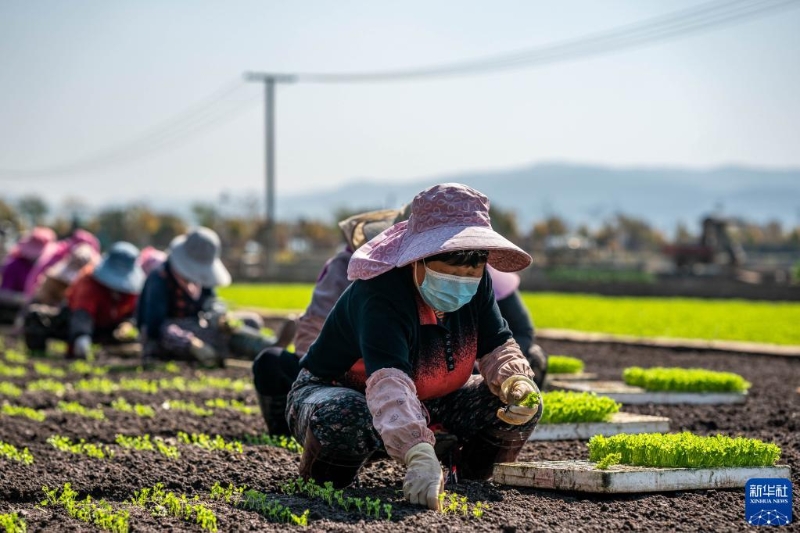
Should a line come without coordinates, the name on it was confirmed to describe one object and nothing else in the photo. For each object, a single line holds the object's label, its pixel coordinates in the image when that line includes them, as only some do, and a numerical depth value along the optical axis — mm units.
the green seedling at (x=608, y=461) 4879
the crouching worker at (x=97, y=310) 12078
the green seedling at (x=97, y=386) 9148
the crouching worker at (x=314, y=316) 6254
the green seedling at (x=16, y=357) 12062
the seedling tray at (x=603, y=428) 6508
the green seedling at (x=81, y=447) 6091
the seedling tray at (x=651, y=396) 8203
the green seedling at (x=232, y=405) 7934
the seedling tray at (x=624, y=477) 4758
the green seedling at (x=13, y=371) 10520
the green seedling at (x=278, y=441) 6168
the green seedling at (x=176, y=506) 4206
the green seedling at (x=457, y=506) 4316
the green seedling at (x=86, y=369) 10648
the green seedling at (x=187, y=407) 7758
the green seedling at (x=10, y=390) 8856
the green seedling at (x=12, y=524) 4109
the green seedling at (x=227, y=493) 4688
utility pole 43531
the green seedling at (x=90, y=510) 4176
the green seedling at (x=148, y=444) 6051
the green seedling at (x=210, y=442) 6189
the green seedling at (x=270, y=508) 4172
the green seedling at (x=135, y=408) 7738
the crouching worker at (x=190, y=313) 10898
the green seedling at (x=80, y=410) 7609
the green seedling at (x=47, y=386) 9202
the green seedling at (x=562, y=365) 9227
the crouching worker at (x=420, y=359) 4410
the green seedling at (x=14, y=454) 5871
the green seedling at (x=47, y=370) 10484
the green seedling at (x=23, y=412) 7527
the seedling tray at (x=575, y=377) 9156
